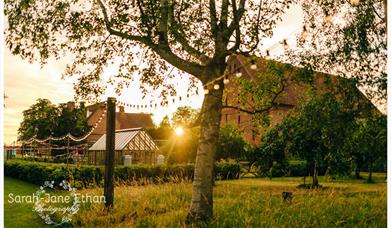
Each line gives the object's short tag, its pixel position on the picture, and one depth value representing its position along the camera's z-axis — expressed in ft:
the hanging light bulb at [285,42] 23.63
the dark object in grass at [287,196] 36.52
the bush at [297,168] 101.62
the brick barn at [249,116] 143.93
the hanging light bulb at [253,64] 23.76
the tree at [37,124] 179.93
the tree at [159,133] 179.22
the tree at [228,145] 112.98
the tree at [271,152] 67.26
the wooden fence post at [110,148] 37.42
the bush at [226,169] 84.24
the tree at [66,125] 177.47
